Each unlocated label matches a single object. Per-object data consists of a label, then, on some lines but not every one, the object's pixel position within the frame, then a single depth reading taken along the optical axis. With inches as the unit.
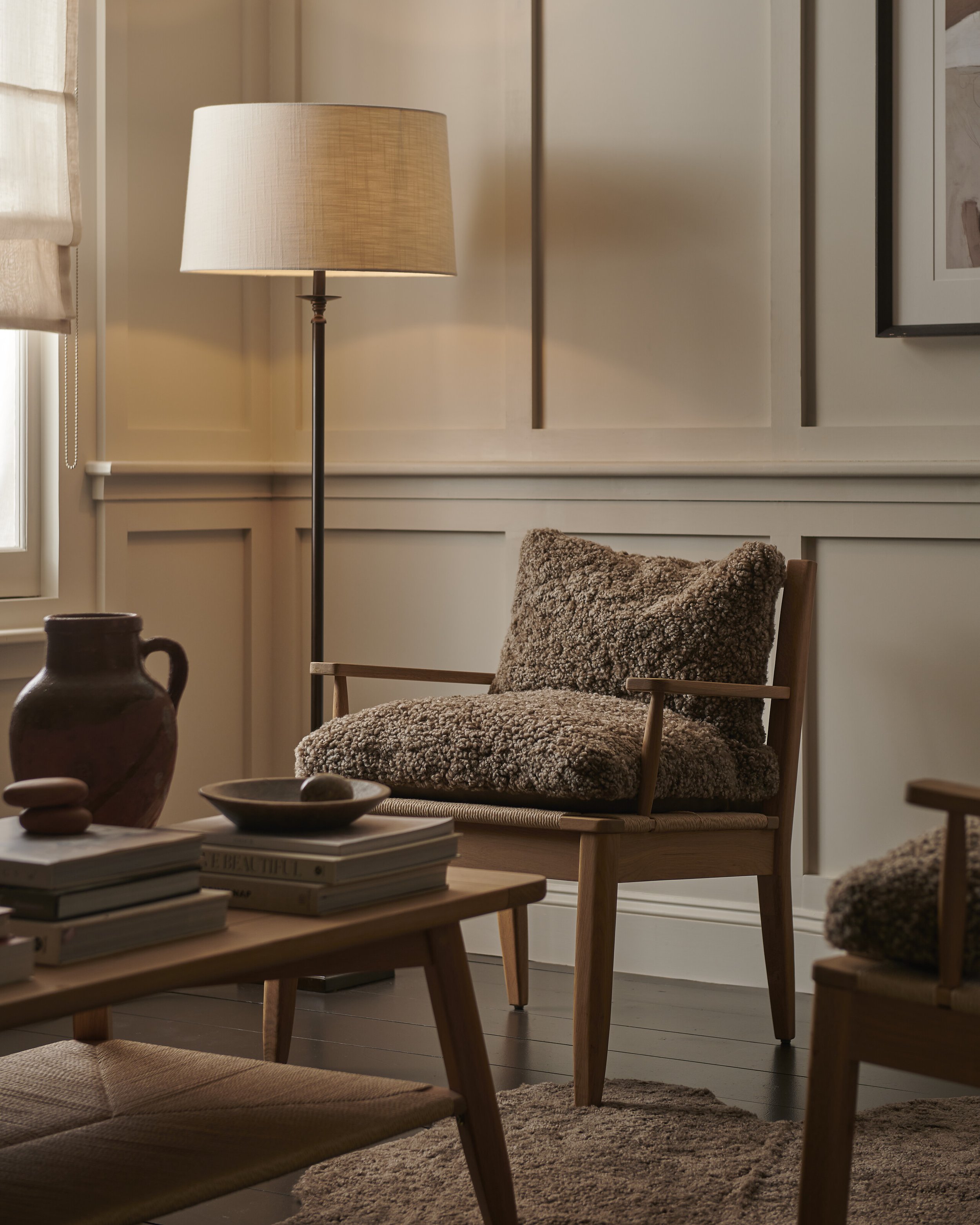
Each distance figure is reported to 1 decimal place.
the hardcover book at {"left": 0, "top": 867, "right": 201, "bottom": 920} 143.8
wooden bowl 152.6
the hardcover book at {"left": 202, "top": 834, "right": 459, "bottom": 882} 150.2
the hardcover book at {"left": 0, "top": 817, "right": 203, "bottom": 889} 144.1
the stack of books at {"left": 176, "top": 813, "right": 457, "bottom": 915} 150.2
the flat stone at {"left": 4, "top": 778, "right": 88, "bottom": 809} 147.6
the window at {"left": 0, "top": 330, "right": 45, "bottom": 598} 207.2
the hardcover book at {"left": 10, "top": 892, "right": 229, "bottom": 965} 143.2
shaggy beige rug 164.8
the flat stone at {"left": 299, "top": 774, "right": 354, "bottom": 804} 153.3
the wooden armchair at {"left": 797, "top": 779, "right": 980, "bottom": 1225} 145.7
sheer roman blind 198.6
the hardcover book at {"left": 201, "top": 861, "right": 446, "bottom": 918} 149.9
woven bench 146.8
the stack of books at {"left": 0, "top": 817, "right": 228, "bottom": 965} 143.6
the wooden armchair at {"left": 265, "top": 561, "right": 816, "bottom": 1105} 179.3
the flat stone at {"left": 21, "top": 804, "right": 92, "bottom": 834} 148.1
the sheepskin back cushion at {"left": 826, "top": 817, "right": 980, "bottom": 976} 147.3
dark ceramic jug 154.5
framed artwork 198.9
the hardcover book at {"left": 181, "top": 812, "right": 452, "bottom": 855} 150.7
